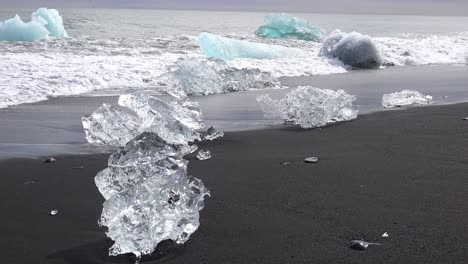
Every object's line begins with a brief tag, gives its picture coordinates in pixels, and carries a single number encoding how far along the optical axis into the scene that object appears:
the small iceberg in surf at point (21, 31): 18.47
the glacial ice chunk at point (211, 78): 8.70
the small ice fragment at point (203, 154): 4.19
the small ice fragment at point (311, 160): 3.91
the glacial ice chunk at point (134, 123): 4.74
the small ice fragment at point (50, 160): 4.03
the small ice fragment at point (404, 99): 6.74
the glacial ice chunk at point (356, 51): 14.13
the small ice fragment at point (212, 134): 4.90
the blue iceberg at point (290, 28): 23.94
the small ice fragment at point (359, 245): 2.38
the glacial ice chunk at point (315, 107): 5.52
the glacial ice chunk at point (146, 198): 2.35
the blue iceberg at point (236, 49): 15.07
